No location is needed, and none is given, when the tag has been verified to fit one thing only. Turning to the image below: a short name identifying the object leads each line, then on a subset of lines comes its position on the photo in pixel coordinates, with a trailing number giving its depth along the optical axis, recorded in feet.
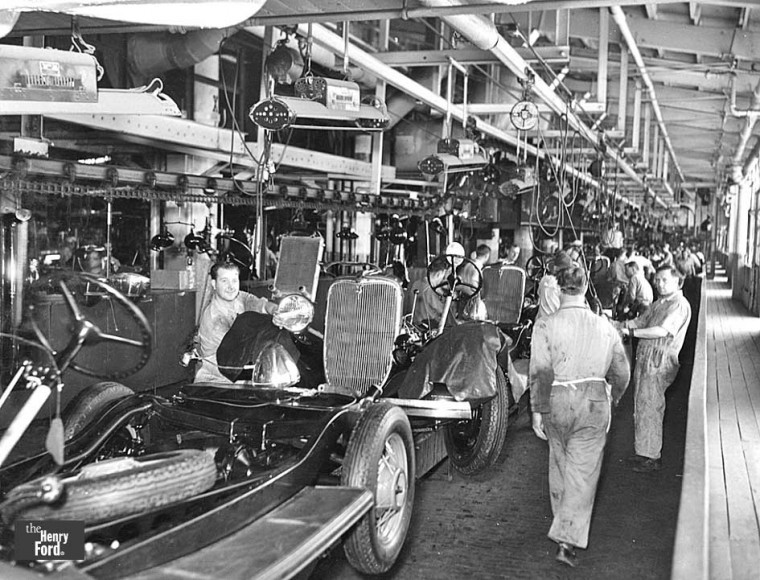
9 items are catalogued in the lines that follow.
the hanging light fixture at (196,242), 32.53
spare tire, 9.93
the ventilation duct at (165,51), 30.30
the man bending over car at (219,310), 20.43
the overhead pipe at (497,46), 21.36
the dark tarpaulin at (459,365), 18.34
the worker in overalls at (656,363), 23.68
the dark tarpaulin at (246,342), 18.17
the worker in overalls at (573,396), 16.87
